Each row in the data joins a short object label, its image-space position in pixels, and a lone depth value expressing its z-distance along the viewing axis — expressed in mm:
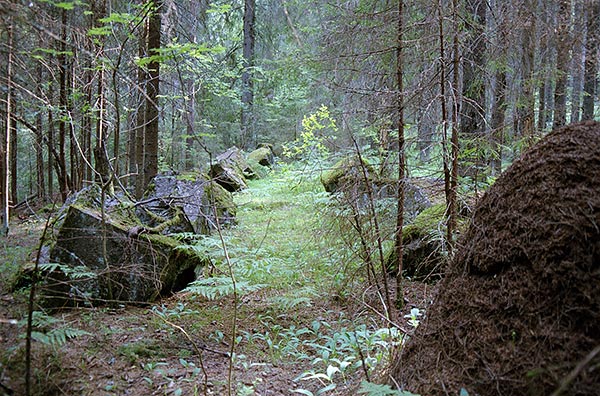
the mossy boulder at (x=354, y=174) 4984
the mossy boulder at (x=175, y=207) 6562
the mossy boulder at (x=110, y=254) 5184
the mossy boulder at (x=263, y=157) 20211
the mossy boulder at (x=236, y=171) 14091
